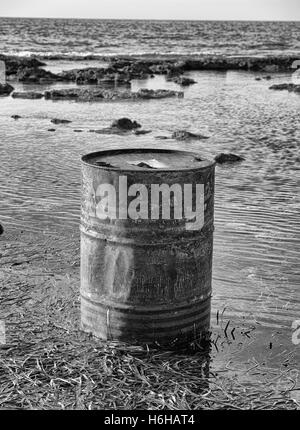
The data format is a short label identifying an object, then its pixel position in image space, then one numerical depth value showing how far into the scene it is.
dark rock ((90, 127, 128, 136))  17.39
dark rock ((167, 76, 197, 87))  30.20
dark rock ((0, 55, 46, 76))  33.64
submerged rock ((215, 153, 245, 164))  13.90
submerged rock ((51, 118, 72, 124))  18.95
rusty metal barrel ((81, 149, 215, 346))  5.25
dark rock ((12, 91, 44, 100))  24.41
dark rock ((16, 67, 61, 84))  30.23
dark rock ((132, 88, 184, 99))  25.23
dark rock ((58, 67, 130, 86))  29.66
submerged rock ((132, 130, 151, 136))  17.30
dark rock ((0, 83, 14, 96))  25.48
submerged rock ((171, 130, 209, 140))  16.61
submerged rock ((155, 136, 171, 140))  16.62
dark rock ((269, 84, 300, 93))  28.06
